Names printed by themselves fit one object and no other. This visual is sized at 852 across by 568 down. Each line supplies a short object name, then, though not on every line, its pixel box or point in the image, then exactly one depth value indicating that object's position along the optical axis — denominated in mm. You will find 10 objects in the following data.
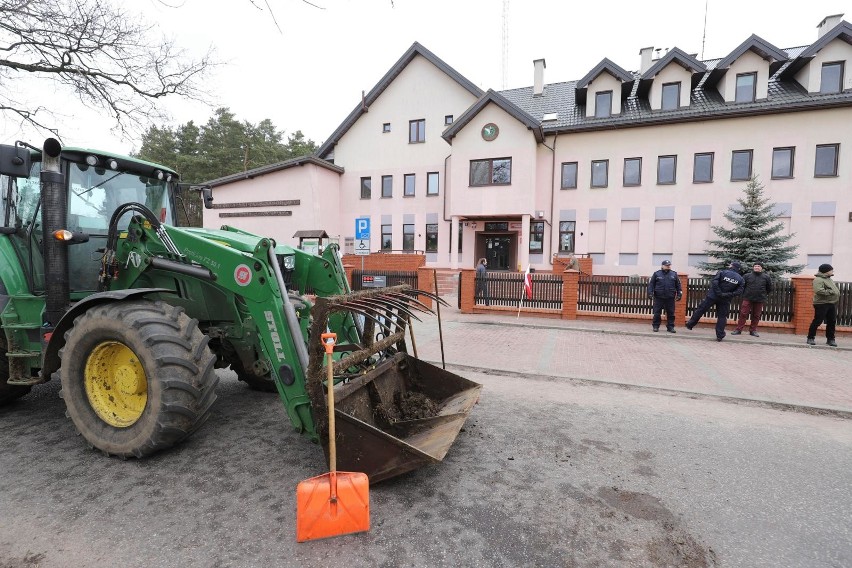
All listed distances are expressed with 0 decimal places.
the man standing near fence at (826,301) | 9172
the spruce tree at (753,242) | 16469
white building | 18641
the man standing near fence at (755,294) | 10352
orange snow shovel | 2566
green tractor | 3234
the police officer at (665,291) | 10766
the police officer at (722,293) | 9961
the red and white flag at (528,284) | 13172
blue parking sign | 13680
